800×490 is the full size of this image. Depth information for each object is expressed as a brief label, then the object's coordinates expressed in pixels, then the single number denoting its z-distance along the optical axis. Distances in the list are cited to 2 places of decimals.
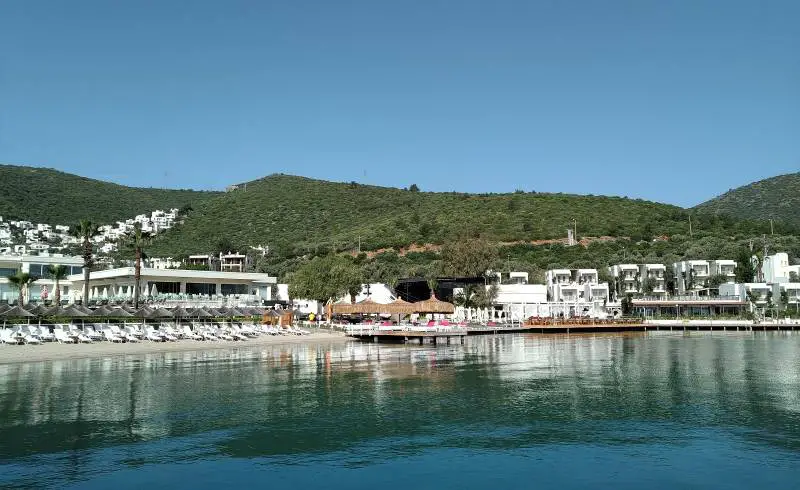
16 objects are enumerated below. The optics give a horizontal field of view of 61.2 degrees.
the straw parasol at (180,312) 57.45
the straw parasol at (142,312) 54.36
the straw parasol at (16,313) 49.62
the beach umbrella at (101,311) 52.66
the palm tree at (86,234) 59.22
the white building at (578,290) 91.00
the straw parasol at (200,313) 59.93
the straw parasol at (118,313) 53.41
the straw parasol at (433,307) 64.75
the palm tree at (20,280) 61.44
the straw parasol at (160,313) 55.25
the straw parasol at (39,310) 51.69
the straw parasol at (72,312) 51.66
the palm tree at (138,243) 58.75
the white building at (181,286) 68.69
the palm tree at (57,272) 63.01
